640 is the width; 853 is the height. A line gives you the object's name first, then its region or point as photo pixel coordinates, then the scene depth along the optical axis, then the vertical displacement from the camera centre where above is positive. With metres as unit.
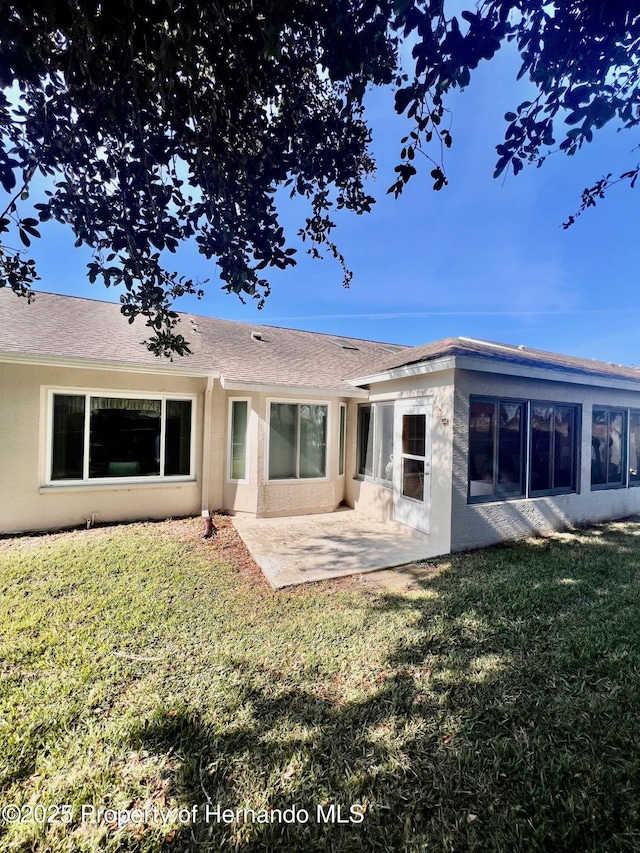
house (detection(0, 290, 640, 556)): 7.13 -0.05
